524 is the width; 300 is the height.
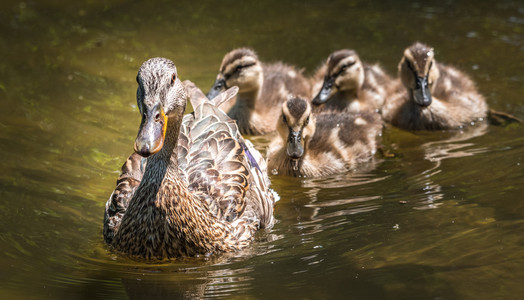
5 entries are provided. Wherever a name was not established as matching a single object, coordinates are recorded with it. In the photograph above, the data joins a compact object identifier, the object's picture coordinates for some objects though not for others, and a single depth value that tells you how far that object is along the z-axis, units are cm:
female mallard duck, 678
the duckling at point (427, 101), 1137
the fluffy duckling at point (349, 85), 1155
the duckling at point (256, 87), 1173
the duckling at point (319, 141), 1001
